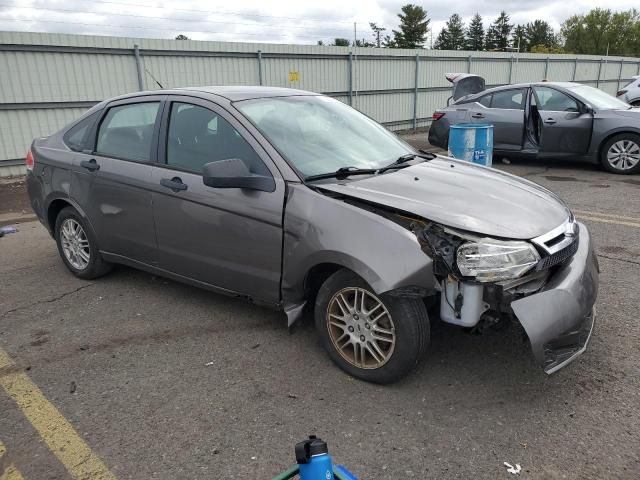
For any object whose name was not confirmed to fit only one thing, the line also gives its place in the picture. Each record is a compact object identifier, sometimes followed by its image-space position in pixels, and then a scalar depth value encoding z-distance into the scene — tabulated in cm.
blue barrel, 724
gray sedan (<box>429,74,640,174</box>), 886
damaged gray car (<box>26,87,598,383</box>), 276
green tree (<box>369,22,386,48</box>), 8329
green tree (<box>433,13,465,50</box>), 9662
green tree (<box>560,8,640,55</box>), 7488
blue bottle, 176
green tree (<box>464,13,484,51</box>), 9962
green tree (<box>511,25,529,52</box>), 9806
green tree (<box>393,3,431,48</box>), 8288
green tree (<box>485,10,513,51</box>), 9962
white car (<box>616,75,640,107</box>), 1656
